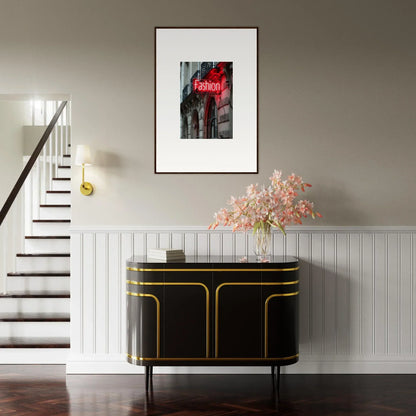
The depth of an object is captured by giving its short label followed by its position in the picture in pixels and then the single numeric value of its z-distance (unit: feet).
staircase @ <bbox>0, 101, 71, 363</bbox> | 15.99
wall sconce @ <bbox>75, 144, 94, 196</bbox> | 15.08
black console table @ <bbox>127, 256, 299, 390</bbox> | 13.67
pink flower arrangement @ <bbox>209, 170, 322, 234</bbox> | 14.29
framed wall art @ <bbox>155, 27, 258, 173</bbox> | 15.62
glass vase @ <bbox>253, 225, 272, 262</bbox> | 14.43
